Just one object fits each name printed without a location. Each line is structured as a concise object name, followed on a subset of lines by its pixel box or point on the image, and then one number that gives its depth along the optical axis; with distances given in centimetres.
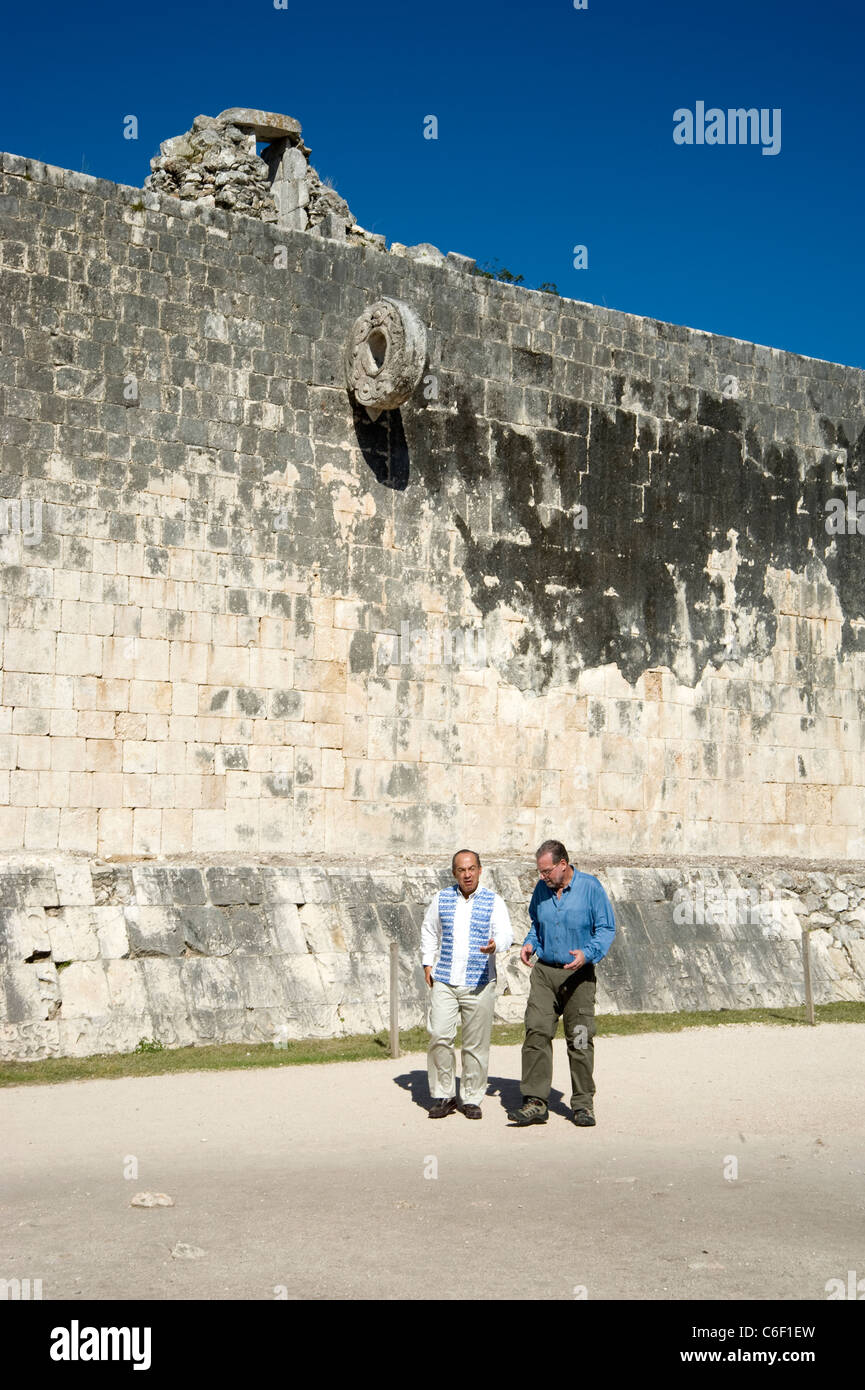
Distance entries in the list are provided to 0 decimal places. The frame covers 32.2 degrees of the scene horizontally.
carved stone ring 1255
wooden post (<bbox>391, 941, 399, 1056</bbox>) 1014
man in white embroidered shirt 821
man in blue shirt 807
